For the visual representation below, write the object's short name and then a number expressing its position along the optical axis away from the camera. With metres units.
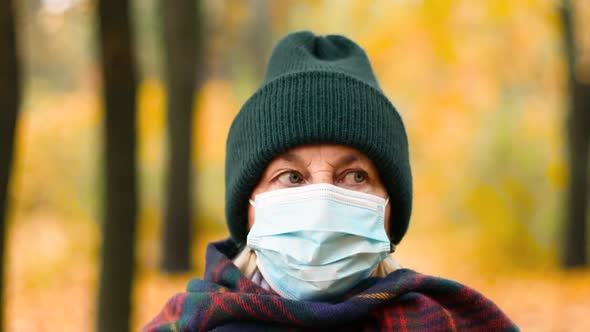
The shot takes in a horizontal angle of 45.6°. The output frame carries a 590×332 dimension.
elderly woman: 2.16
